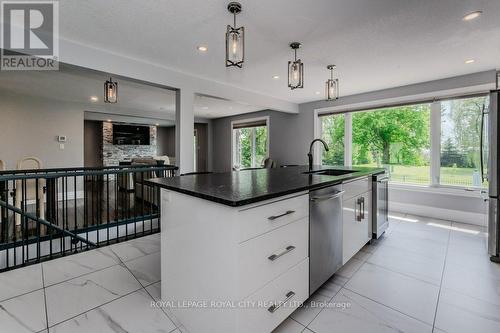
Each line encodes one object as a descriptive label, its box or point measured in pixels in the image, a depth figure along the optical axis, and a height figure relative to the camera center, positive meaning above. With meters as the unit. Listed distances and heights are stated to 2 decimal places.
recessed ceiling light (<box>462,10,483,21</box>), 2.08 +1.34
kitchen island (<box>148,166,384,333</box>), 1.20 -0.51
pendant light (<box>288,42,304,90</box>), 2.42 +0.92
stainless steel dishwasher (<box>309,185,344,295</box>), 1.67 -0.55
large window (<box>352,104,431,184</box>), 4.40 +0.44
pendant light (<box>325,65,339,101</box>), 2.88 +0.91
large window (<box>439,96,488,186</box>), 3.85 +0.37
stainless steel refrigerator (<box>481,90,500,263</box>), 2.48 -0.14
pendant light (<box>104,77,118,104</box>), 3.20 +0.97
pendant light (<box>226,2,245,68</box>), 1.80 +0.91
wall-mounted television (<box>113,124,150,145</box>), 7.82 +0.98
